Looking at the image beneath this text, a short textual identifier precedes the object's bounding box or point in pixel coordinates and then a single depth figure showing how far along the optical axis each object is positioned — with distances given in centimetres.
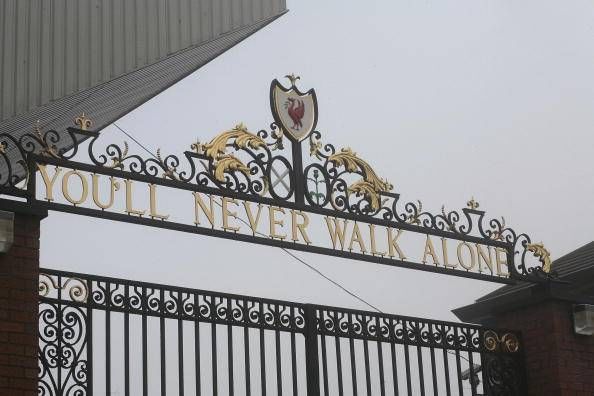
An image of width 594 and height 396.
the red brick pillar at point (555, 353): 1470
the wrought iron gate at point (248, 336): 1164
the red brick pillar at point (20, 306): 1069
